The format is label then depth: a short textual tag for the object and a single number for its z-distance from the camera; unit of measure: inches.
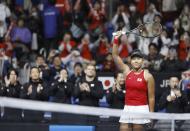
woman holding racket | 445.1
